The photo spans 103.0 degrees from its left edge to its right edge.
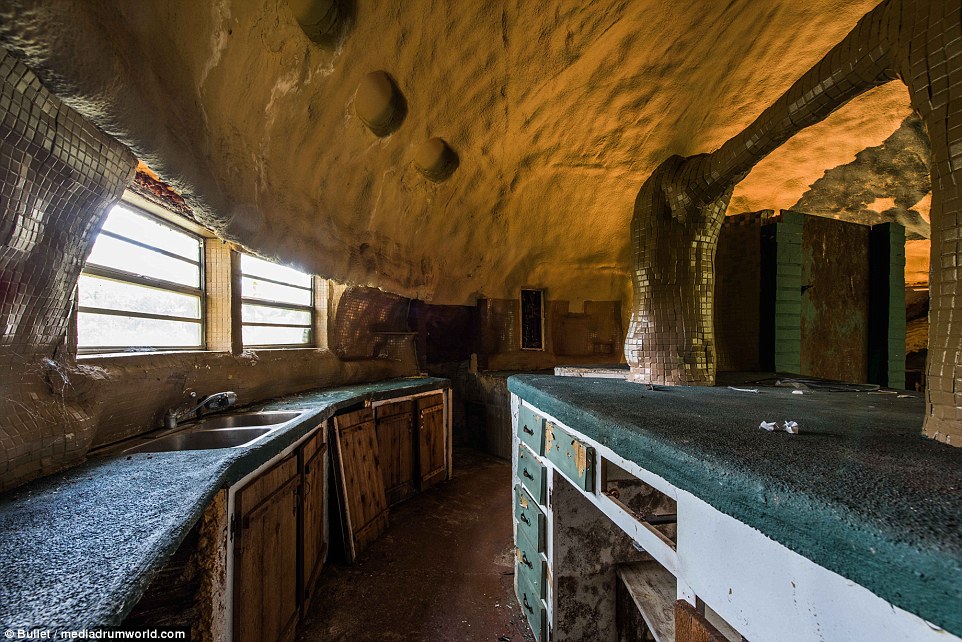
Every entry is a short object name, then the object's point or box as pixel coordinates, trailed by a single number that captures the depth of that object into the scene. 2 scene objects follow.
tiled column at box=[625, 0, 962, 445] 0.80
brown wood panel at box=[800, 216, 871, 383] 2.40
